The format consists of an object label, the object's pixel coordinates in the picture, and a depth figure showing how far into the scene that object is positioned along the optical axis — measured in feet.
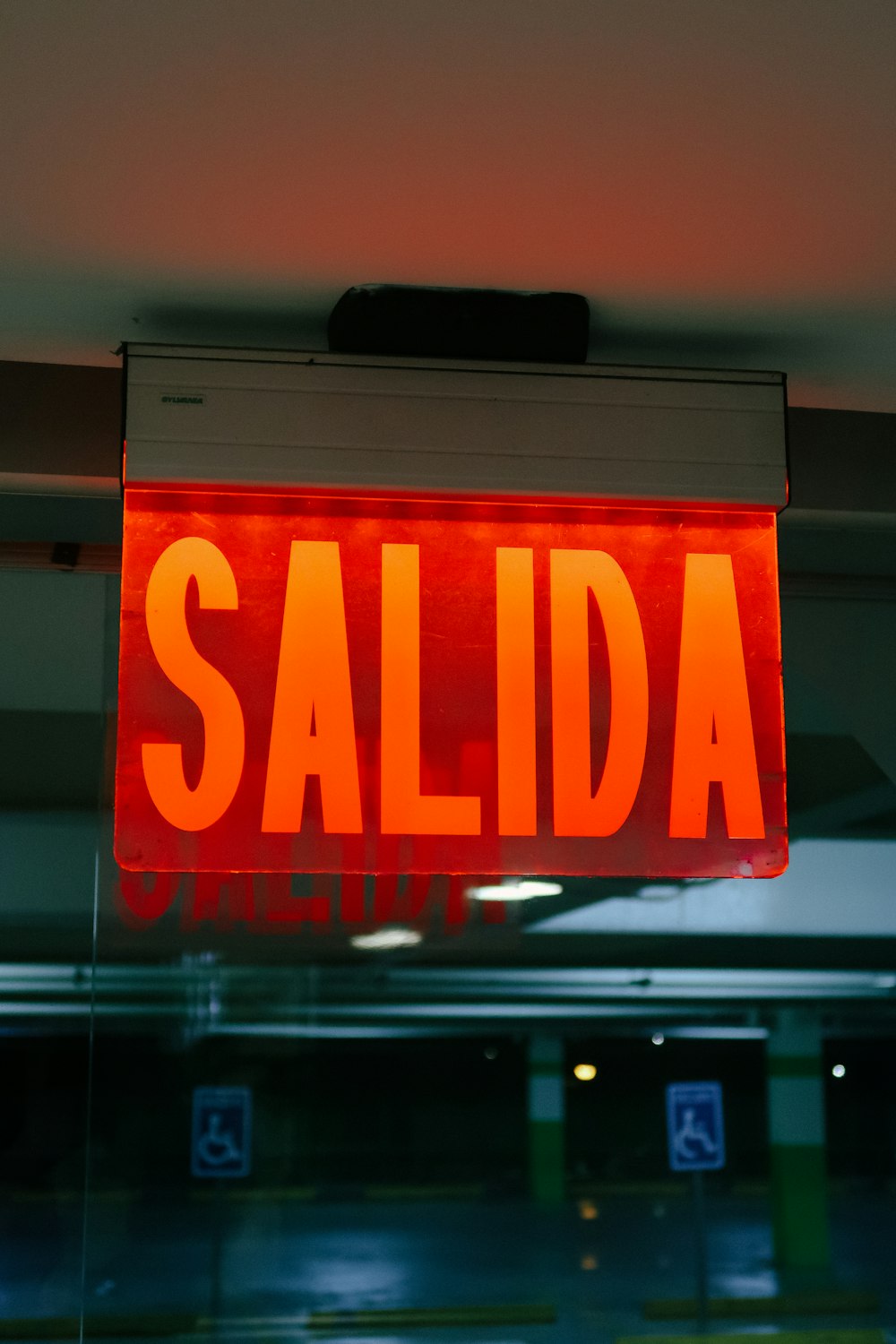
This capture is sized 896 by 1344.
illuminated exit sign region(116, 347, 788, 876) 4.42
